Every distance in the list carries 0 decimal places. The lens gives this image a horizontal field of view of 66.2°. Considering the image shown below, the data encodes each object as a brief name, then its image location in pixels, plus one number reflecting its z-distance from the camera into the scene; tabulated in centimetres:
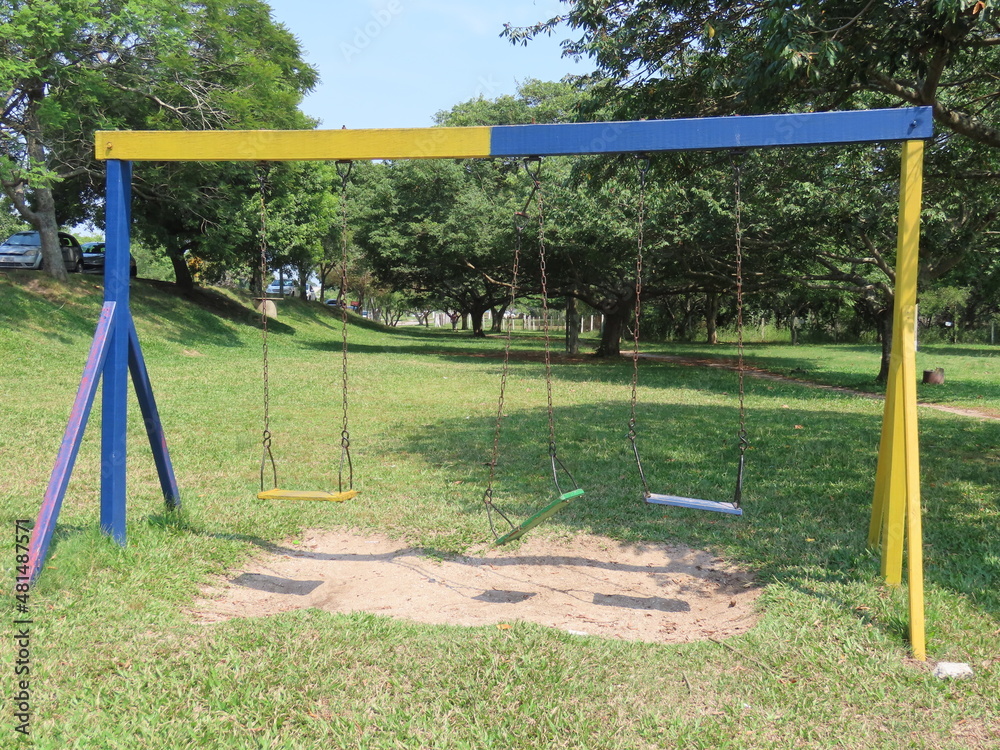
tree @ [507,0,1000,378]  565
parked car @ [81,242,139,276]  2341
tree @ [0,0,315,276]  1462
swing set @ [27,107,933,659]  400
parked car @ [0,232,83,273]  1948
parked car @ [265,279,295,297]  4781
